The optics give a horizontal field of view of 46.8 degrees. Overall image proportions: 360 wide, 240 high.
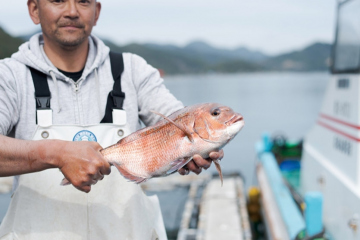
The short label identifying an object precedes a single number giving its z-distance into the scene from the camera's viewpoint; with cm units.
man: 244
